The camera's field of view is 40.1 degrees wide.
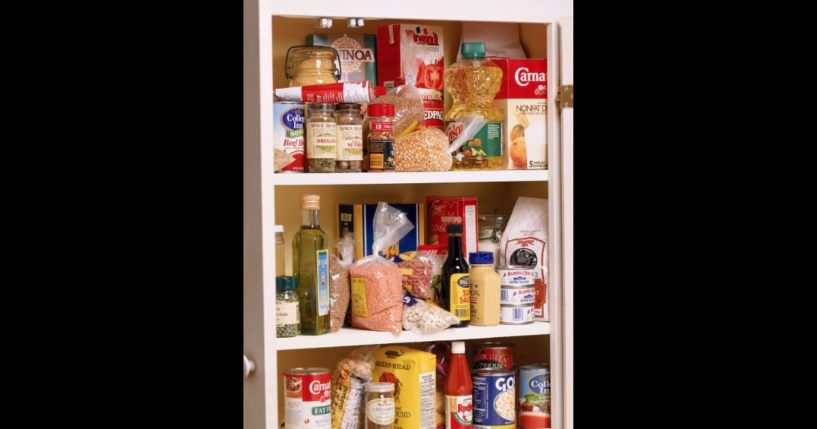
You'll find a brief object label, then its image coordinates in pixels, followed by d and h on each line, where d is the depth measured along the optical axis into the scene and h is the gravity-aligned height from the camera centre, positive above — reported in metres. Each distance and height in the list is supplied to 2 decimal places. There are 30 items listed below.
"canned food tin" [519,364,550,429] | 3.08 -0.51
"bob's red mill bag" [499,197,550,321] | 3.07 -0.08
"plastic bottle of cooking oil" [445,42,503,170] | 3.02 +0.25
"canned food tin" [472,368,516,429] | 3.04 -0.52
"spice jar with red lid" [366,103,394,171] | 2.89 +0.19
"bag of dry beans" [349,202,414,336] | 2.90 -0.22
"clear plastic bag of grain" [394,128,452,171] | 2.95 +0.16
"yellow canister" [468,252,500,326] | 3.00 -0.21
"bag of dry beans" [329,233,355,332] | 2.91 -0.21
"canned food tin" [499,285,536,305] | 3.02 -0.23
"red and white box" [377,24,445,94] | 3.08 +0.44
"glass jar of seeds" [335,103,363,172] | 2.86 +0.19
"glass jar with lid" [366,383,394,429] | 2.89 -0.50
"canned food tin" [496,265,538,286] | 3.03 -0.18
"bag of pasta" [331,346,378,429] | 2.94 -0.47
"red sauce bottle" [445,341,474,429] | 3.00 -0.49
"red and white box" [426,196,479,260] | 3.11 -0.02
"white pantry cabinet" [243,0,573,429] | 2.74 +0.07
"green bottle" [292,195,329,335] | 2.84 -0.15
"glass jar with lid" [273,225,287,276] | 2.89 -0.11
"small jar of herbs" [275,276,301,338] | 2.80 -0.24
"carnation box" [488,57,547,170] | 3.03 +0.27
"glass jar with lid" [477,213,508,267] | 3.18 -0.06
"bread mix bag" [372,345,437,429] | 2.94 -0.46
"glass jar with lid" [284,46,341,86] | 2.93 +0.39
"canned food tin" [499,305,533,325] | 3.02 -0.28
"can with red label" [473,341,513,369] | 3.10 -0.40
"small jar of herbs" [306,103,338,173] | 2.82 +0.19
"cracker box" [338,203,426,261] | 3.10 -0.04
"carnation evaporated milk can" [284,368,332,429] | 2.83 -0.47
